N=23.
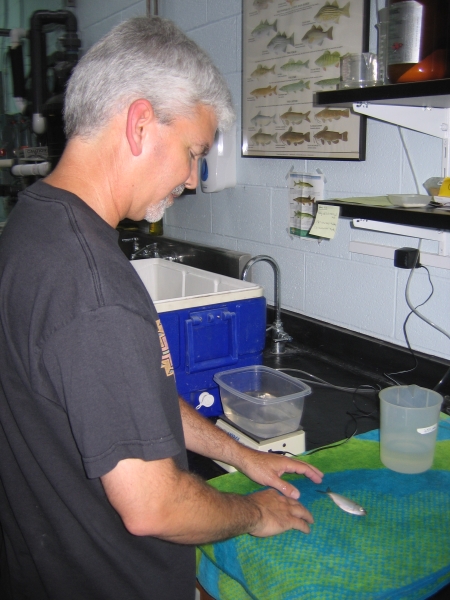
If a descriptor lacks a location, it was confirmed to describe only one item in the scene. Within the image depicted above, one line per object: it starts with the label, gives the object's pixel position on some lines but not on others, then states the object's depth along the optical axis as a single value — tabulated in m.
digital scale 1.26
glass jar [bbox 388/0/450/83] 1.12
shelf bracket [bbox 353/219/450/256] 1.37
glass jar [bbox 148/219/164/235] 2.68
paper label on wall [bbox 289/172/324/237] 1.78
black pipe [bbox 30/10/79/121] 2.93
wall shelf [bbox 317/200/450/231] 1.12
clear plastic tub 1.34
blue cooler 1.54
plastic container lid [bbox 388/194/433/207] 1.25
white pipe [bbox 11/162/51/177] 2.85
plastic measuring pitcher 1.17
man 0.67
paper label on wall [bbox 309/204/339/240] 1.70
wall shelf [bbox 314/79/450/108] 1.04
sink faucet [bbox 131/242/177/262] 2.52
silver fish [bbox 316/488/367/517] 1.02
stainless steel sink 2.08
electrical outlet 1.49
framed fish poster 1.59
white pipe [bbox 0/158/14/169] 3.28
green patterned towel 0.86
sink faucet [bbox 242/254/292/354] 1.91
